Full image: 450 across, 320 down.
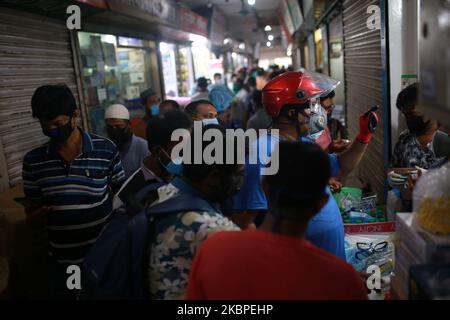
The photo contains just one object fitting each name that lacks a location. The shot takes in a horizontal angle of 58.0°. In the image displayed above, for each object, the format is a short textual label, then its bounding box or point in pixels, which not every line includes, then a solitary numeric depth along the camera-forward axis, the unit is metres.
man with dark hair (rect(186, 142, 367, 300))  1.20
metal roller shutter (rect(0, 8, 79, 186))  4.20
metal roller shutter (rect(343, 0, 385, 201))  4.59
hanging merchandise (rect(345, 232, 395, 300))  2.22
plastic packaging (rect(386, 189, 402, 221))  3.06
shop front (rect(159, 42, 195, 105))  10.61
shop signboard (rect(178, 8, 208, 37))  10.30
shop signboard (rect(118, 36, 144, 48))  7.70
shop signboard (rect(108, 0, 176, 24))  5.89
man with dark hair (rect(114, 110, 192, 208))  2.43
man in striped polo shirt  2.52
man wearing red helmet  2.12
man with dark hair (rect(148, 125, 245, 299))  1.50
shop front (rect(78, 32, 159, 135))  6.16
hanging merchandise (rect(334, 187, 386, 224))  3.24
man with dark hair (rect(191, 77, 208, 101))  8.64
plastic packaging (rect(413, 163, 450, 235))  1.39
